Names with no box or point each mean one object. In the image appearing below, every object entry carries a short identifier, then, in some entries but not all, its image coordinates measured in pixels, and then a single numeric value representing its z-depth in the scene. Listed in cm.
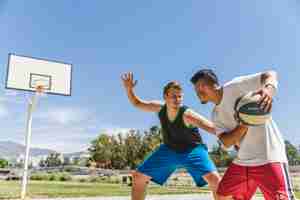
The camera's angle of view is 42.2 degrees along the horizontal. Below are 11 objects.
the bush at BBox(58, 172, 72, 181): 3291
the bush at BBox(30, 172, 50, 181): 3417
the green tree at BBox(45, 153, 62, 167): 8289
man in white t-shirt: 340
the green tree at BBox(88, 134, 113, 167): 5103
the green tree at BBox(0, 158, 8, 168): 7494
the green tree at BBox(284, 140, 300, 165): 5922
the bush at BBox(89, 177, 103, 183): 3008
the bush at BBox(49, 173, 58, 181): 3312
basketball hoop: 1448
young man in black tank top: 508
